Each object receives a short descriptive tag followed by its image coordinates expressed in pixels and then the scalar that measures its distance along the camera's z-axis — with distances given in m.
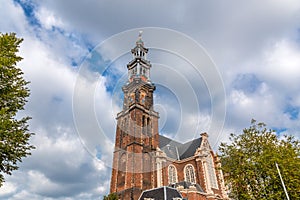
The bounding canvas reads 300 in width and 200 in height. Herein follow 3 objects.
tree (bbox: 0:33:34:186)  11.55
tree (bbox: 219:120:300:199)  17.77
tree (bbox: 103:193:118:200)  28.04
